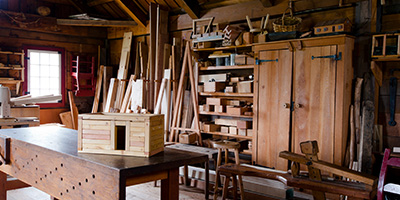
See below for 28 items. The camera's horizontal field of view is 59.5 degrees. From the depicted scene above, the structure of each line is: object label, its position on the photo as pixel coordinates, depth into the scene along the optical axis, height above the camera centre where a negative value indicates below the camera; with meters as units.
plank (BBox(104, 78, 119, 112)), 7.84 -0.03
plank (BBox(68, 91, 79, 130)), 8.06 -0.41
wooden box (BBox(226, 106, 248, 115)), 5.58 -0.26
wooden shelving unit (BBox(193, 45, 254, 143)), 5.66 +0.06
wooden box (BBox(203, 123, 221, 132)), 6.01 -0.60
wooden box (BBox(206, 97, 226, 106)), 5.88 -0.13
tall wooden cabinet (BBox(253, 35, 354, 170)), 4.55 -0.03
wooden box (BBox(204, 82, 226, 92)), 5.90 +0.12
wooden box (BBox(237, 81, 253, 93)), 5.50 +0.11
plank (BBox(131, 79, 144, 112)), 7.12 -0.06
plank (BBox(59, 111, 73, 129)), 8.01 -0.64
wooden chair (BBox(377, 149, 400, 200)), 3.18 -0.80
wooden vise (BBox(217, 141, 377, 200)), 2.93 -0.78
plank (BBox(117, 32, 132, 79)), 7.88 +0.82
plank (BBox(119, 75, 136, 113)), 7.46 -0.13
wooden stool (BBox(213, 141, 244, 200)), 4.31 -0.74
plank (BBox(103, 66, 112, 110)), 8.21 +0.30
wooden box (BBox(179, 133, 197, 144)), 5.98 -0.78
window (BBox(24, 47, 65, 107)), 7.63 +0.43
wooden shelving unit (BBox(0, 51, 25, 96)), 7.11 +0.42
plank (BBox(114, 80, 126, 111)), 7.72 -0.07
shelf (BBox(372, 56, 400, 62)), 4.17 +0.45
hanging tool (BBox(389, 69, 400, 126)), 4.44 +0.00
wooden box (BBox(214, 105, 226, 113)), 5.82 -0.25
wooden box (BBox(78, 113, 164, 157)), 2.45 -0.30
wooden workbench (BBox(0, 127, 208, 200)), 2.19 -0.54
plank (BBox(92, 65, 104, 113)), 8.24 +0.02
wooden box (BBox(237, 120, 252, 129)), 5.57 -0.49
